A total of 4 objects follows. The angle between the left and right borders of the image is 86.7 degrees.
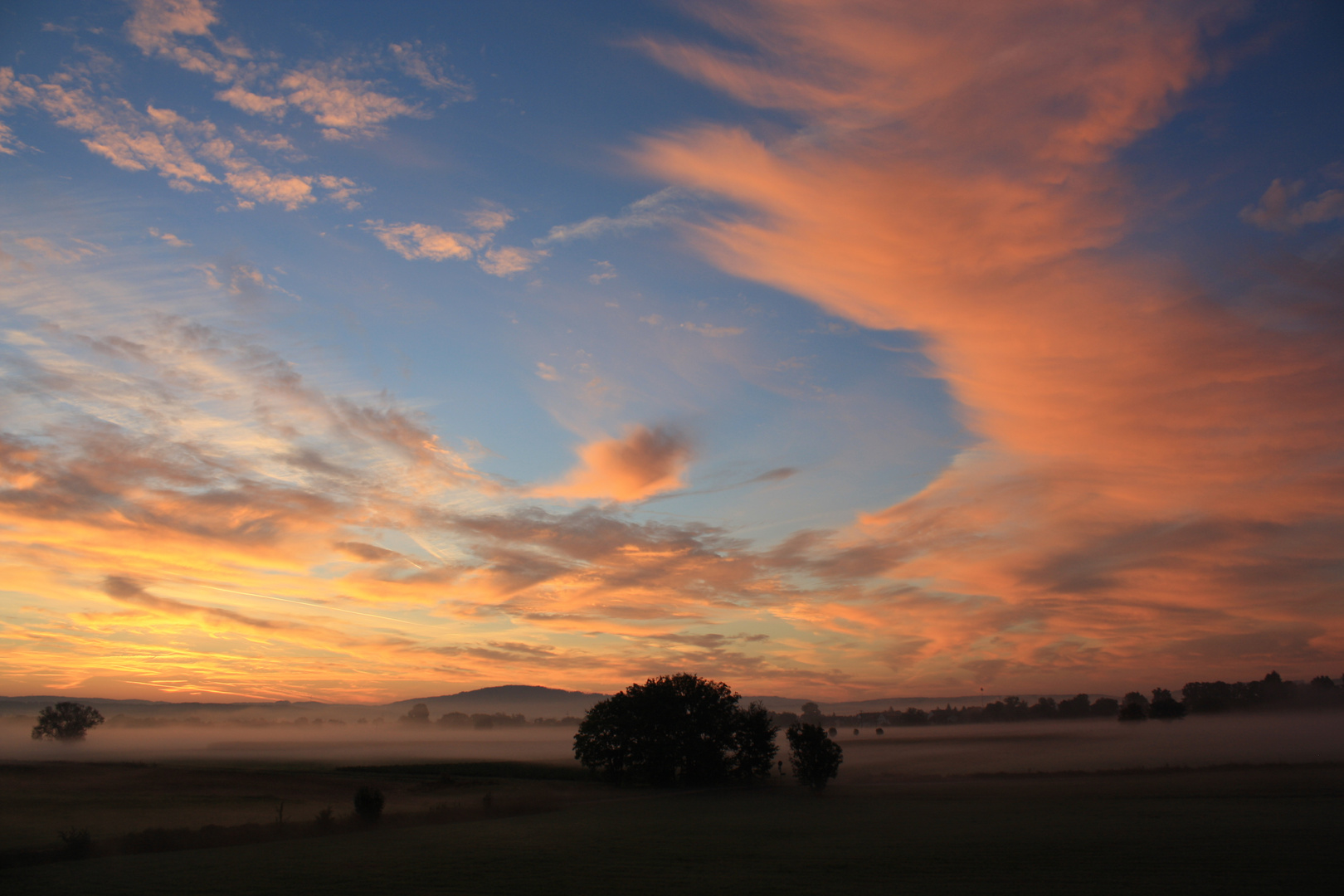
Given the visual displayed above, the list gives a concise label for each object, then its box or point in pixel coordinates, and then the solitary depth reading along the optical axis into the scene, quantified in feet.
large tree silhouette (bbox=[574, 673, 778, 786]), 257.96
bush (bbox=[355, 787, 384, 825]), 165.99
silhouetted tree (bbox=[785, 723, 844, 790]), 225.56
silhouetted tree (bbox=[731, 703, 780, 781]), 264.52
